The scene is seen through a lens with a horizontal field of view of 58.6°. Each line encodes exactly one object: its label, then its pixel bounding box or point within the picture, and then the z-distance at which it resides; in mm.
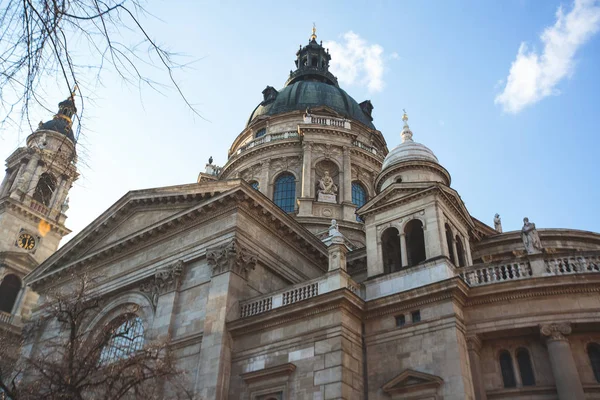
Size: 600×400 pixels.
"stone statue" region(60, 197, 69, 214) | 43344
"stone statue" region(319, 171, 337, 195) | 35309
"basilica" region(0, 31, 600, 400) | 15430
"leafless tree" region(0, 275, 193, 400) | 12883
